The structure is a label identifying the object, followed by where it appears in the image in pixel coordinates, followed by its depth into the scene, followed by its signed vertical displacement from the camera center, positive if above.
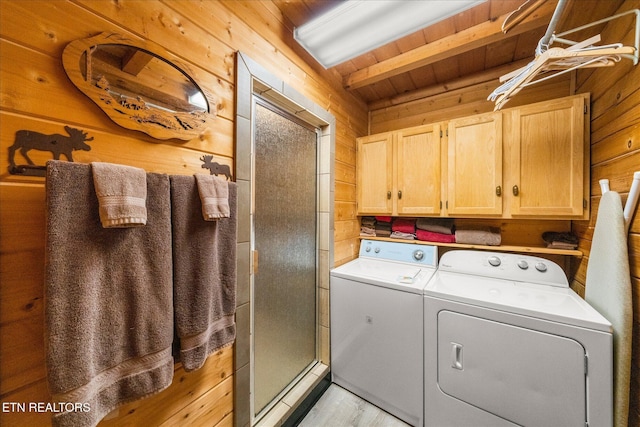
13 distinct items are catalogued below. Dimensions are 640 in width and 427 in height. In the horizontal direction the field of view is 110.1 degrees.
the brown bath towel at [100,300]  0.56 -0.25
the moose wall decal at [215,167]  1.01 +0.21
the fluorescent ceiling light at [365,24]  1.20 +1.10
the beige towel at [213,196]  0.86 +0.06
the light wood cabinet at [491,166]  1.43 +0.36
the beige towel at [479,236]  1.75 -0.19
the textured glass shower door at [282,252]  1.41 -0.29
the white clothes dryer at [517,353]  1.05 -0.74
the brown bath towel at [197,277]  0.81 -0.26
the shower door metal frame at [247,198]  1.13 +0.07
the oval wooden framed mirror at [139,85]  0.70 +0.46
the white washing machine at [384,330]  1.49 -0.85
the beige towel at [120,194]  0.62 +0.05
